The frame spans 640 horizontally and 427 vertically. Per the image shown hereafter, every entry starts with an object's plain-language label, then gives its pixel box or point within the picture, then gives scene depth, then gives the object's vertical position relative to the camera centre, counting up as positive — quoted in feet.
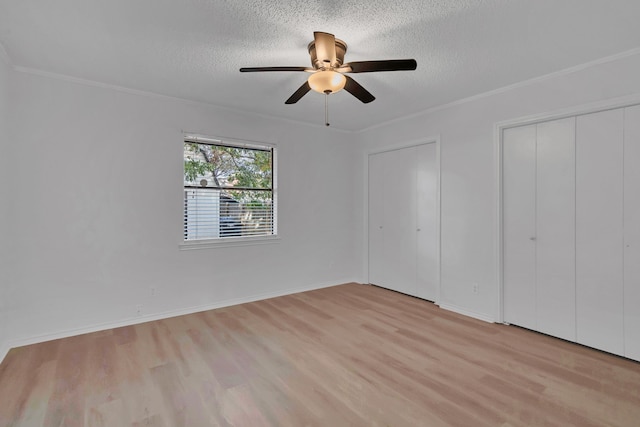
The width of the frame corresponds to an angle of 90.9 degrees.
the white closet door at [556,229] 9.82 -0.41
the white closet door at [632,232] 8.59 -0.43
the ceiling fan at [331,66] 7.12 +3.50
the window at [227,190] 12.87 +1.10
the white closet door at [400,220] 14.87 -0.21
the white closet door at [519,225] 10.73 -0.33
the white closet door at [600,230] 8.93 -0.42
